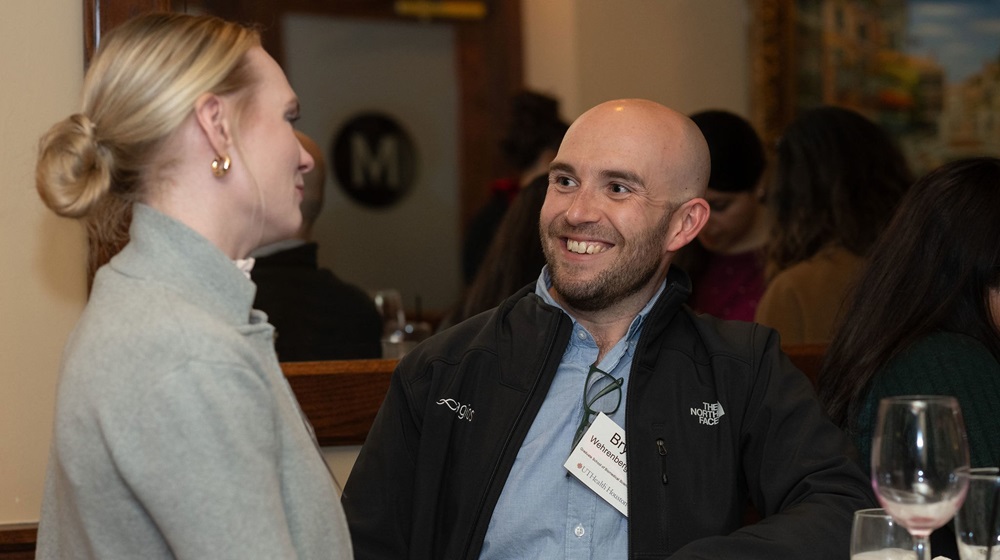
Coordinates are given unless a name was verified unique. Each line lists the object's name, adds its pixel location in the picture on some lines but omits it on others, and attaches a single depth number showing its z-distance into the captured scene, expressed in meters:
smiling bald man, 2.01
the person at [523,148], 4.59
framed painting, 5.17
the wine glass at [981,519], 1.54
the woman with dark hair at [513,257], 3.00
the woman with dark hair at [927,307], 2.21
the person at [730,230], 3.76
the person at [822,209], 3.42
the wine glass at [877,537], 1.55
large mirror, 7.01
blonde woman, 1.25
